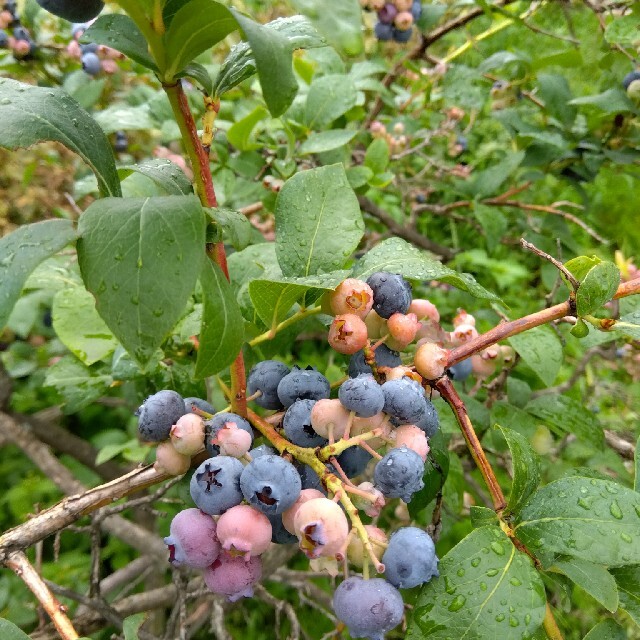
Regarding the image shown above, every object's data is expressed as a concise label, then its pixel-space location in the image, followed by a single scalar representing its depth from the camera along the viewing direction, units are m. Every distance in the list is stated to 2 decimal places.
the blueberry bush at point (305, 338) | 0.14
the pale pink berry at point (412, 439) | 0.16
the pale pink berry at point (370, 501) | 0.15
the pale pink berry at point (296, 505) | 0.15
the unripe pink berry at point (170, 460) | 0.17
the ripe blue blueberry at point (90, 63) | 0.44
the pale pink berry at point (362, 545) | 0.15
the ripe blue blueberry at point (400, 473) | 0.15
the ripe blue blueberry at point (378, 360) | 0.18
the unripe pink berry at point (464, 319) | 0.23
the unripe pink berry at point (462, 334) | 0.22
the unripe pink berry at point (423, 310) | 0.21
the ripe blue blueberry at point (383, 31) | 0.42
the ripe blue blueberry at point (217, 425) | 0.16
